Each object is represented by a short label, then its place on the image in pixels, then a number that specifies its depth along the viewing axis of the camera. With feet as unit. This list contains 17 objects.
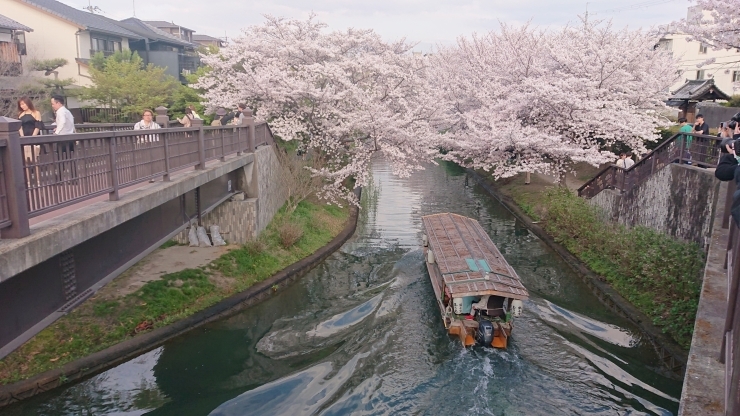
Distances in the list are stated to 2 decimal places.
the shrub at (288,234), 56.18
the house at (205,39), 189.57
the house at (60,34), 102.73
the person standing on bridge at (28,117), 29.73
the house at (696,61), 135.21
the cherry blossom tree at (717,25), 57.82
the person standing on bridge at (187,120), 47.96
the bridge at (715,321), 15.31
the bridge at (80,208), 17.07
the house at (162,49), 127.85
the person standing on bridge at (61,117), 28.94
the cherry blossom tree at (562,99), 76.64
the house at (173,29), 163.63
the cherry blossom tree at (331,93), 71.61
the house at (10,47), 86.89
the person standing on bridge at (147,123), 36.19
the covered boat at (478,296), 38.27
